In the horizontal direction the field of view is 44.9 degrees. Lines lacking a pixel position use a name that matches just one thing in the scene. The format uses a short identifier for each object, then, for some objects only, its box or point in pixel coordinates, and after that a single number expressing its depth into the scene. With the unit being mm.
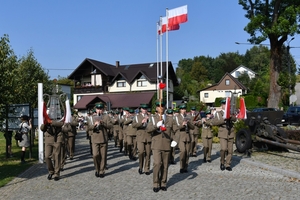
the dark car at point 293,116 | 29438
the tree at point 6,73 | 11000
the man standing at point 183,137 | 10219
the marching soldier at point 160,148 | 8406
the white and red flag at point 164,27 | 28247
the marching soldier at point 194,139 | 14340
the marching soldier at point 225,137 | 11031
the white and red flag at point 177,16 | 27208
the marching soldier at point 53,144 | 10023
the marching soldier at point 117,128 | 16688
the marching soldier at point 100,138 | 10211
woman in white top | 12992
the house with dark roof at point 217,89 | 69250
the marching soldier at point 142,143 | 10930
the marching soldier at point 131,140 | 13812
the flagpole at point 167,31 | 28531
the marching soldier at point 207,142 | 12953
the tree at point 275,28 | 27234
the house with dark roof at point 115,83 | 50938
